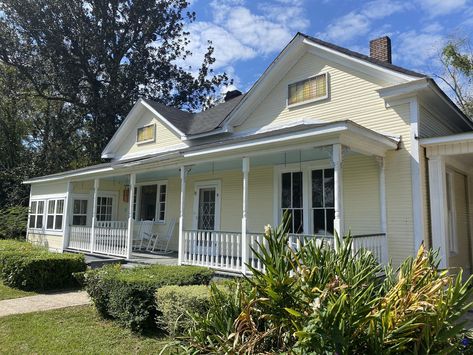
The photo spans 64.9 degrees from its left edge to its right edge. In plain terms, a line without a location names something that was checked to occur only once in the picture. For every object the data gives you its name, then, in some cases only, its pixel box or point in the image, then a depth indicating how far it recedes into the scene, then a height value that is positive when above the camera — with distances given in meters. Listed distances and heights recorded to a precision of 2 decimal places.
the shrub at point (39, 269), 9.36 -1.25
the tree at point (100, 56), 25.59 +12.24
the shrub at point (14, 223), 20.30 -0.13
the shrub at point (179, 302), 5.08 -1.11
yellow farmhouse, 8.35 +1.62
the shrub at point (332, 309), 2.57 -0.63
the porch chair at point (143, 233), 14.48 -0.42
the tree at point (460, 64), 23.92 +10.68
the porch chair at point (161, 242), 14.00 -0.73
